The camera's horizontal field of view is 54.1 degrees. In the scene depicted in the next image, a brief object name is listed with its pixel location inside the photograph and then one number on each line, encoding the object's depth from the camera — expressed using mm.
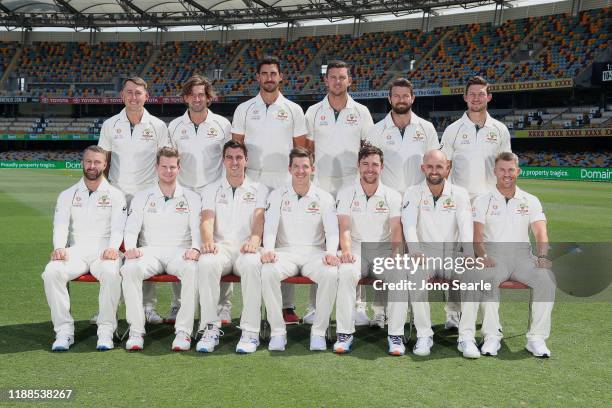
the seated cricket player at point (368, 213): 5746
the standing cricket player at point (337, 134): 6719
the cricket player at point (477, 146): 6562
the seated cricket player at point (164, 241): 5418
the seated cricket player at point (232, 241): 5414
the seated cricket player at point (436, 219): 5668
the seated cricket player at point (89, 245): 5375
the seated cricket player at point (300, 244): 5438
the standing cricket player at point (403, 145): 6473
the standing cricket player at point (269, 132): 6688
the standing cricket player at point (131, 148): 6527
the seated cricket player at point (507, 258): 5305
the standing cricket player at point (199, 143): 6590
